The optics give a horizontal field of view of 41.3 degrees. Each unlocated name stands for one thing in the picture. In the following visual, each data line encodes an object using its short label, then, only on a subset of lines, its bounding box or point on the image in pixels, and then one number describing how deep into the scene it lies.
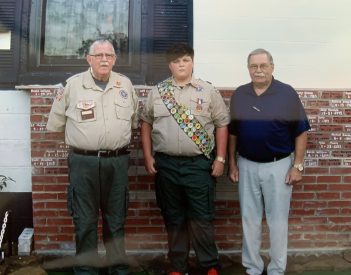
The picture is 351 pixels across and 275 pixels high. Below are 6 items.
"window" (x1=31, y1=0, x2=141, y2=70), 4.18
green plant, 4.19
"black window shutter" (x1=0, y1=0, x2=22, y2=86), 4.09
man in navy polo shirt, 3.41
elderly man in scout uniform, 3.39
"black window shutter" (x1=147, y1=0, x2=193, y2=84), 4.14
